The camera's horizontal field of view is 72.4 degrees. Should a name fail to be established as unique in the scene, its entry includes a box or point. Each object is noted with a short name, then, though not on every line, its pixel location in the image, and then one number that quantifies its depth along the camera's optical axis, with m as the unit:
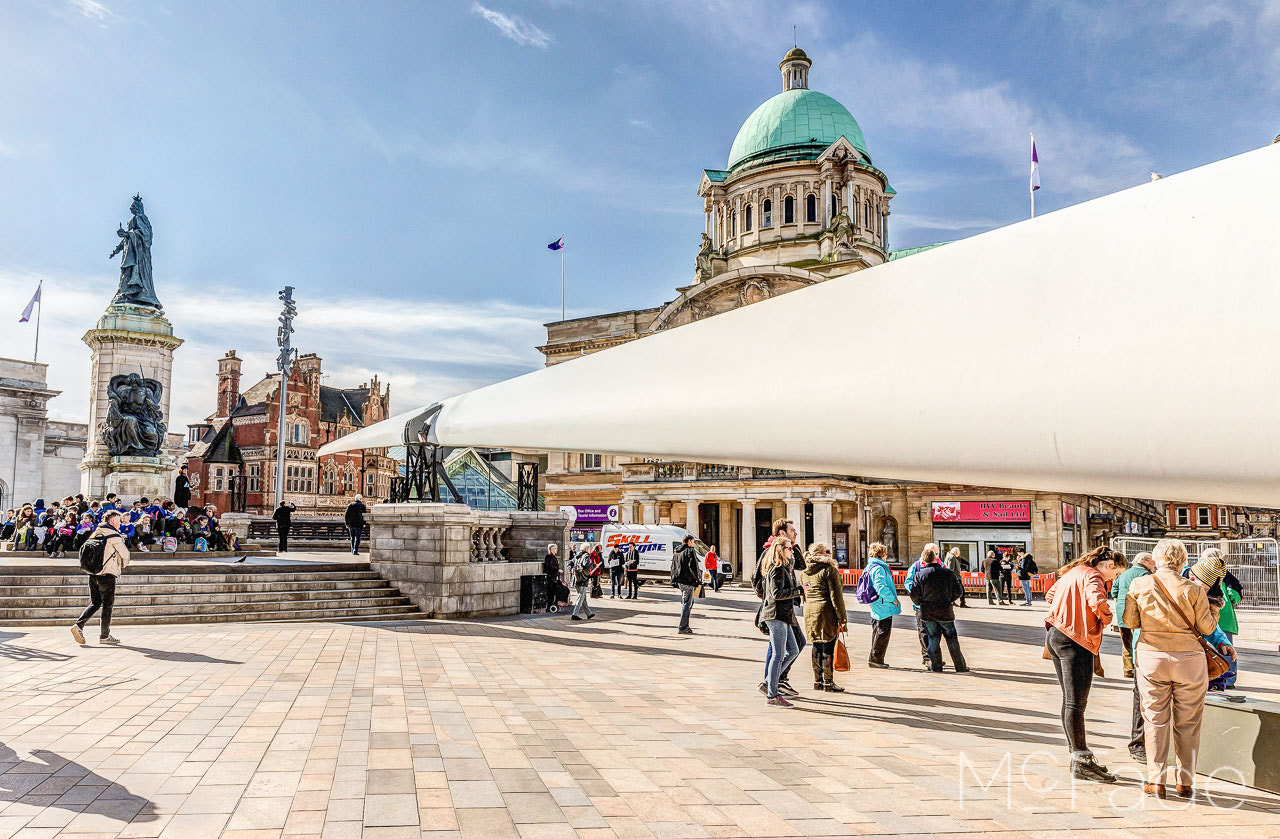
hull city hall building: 41.53
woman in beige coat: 5.57
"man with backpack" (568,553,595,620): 16.89
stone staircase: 14.10
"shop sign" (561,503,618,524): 50.09
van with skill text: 32.34
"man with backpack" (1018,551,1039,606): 25.78
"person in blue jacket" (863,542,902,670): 11.50
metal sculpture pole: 35.72
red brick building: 63.75
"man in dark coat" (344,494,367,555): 24.97
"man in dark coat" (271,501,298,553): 25.75
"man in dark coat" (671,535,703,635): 14.45
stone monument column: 27.91
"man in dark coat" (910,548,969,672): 11.18
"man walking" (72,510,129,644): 10.84
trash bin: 17.94
